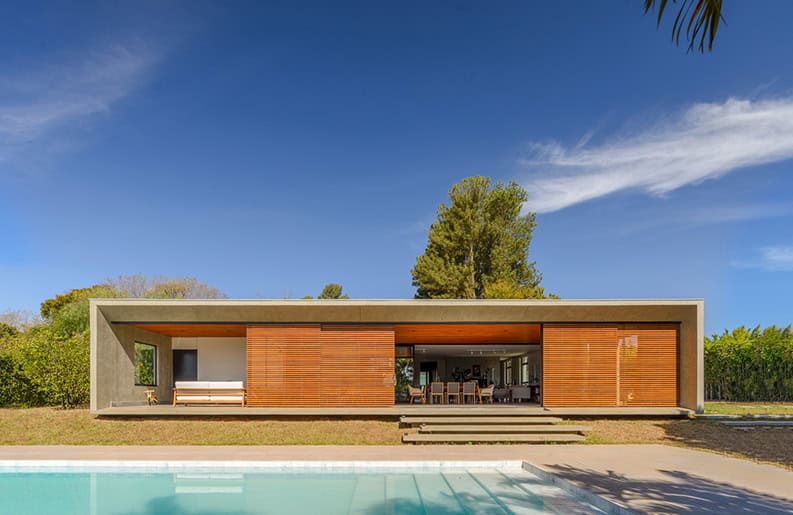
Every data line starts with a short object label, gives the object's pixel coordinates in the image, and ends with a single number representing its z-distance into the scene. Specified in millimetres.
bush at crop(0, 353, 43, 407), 17219
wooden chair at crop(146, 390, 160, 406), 16188
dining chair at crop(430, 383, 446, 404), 17750
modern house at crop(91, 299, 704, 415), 14609
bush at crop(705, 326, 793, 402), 20781
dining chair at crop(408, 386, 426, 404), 16859
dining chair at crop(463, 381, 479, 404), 17906
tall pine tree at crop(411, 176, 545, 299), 31609
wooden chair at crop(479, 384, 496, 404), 17455
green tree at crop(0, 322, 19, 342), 29734
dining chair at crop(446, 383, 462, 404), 17958
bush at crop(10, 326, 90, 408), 16281
